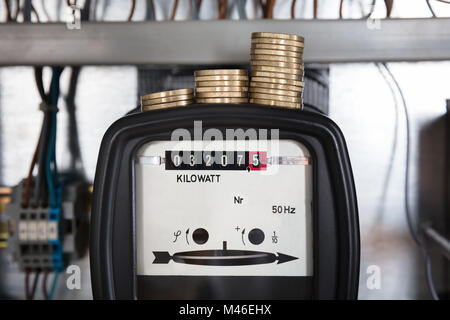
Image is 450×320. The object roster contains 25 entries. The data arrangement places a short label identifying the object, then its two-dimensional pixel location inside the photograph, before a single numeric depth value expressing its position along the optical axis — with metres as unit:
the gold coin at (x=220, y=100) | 0.45
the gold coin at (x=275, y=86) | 0.45
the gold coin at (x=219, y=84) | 0.45
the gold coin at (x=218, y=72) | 0.45
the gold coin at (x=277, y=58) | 0.45
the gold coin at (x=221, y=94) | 0.45
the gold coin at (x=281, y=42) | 0.45
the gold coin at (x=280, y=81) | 0.45
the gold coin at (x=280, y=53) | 0.45
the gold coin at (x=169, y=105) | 0.45
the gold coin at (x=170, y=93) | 0.45
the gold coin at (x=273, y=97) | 0.45
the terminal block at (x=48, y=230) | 0.53
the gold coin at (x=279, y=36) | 0.45
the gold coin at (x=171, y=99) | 0.45
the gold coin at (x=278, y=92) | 0.45
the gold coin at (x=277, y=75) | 0.45
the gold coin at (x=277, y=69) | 0.45
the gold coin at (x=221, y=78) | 0.45
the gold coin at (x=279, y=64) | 0.45
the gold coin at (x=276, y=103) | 0.45
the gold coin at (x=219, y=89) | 0.45
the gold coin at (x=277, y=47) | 0.45
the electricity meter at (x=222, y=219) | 0.45
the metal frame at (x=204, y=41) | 0.49
